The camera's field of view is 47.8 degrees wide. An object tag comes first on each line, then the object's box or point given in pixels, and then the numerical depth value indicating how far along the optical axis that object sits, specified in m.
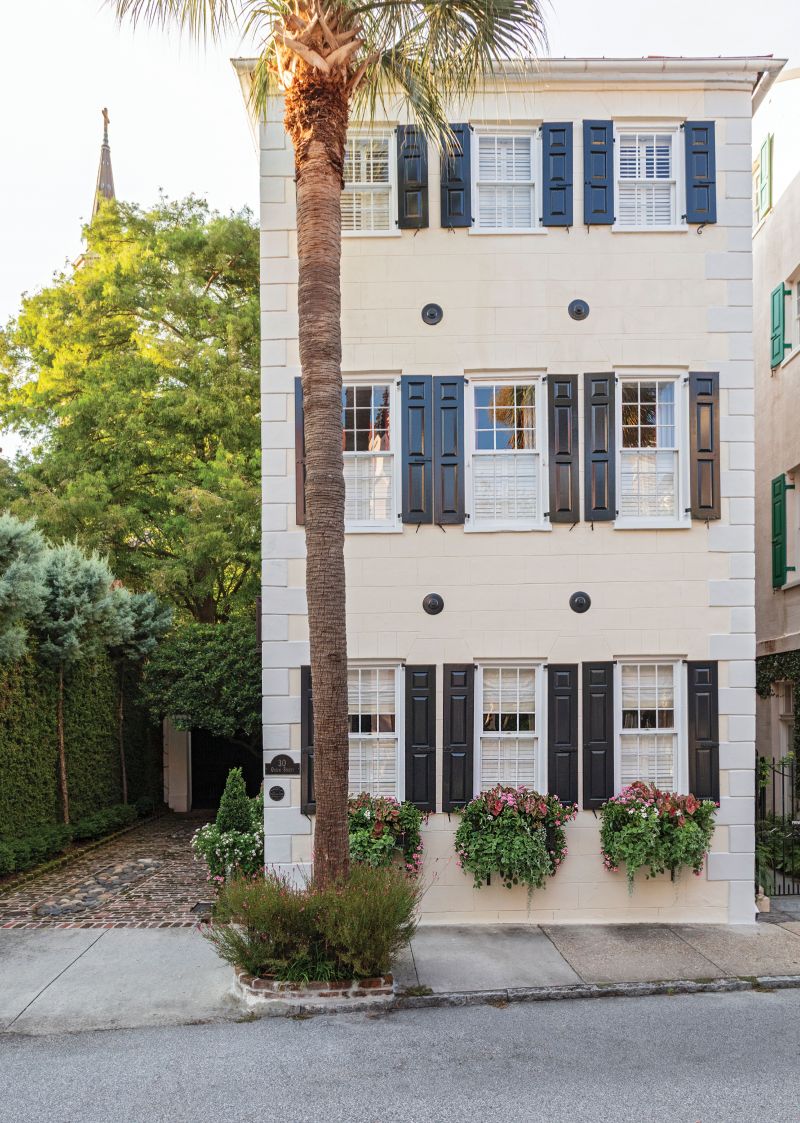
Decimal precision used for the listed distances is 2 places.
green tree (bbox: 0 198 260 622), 16.48
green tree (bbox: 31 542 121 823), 12.48
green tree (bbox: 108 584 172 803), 15.02
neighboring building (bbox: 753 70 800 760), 13.41
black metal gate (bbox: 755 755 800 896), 10.16
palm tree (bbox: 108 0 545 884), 7.58
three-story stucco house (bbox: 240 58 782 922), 9.45
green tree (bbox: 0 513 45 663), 10.32
